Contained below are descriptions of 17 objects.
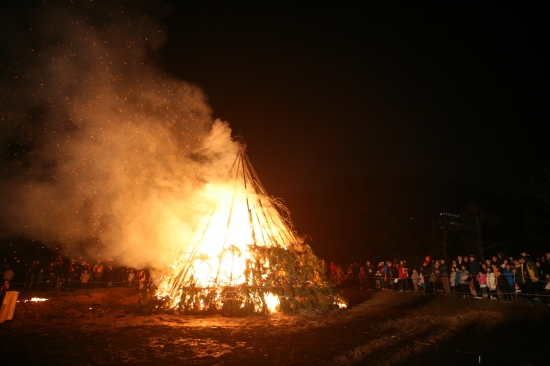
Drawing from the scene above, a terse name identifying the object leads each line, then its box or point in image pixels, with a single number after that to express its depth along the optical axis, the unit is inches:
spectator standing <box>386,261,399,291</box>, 698.8
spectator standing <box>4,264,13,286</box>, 612.4
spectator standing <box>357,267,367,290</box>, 826.2
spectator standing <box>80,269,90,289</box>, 655.1
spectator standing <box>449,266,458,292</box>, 571.2
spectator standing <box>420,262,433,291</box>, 623.1
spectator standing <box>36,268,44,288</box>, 663.8
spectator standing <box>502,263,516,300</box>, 486.6
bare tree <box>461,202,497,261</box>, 1025.8
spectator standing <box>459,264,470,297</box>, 552.7
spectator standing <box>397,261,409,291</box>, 666.2
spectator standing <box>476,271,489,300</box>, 522.3
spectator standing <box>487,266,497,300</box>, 511.8
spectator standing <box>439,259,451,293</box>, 602.2
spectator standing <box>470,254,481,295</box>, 546.6
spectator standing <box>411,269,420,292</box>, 653.8
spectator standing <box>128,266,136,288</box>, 690.7
